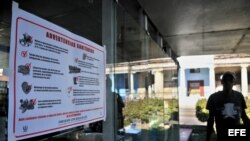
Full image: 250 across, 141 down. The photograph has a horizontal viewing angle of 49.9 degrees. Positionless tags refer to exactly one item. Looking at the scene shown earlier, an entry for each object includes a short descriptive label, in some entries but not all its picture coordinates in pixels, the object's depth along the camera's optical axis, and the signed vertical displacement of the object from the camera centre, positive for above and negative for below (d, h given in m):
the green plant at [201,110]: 8.41 -0.87
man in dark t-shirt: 3.13 -0.28
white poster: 0.90 +0.03
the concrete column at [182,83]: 9.10 +0.09
